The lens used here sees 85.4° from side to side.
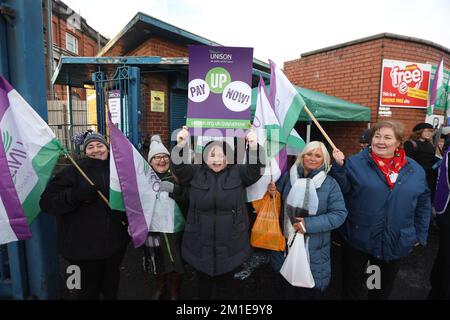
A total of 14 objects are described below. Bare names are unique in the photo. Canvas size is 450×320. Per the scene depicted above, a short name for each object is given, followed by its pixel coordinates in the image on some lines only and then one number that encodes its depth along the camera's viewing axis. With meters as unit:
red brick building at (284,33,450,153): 6.06
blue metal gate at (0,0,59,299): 2.20
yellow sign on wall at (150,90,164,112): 5.07
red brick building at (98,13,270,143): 4.89
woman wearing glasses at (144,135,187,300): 2.21
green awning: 4.52
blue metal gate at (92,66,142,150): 4.04
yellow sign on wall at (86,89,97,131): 6.68
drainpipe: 10.61
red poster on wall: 6.02
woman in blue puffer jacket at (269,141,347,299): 1.96
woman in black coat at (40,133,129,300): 1.93
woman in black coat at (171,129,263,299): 1.98
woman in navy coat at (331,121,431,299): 1.97
